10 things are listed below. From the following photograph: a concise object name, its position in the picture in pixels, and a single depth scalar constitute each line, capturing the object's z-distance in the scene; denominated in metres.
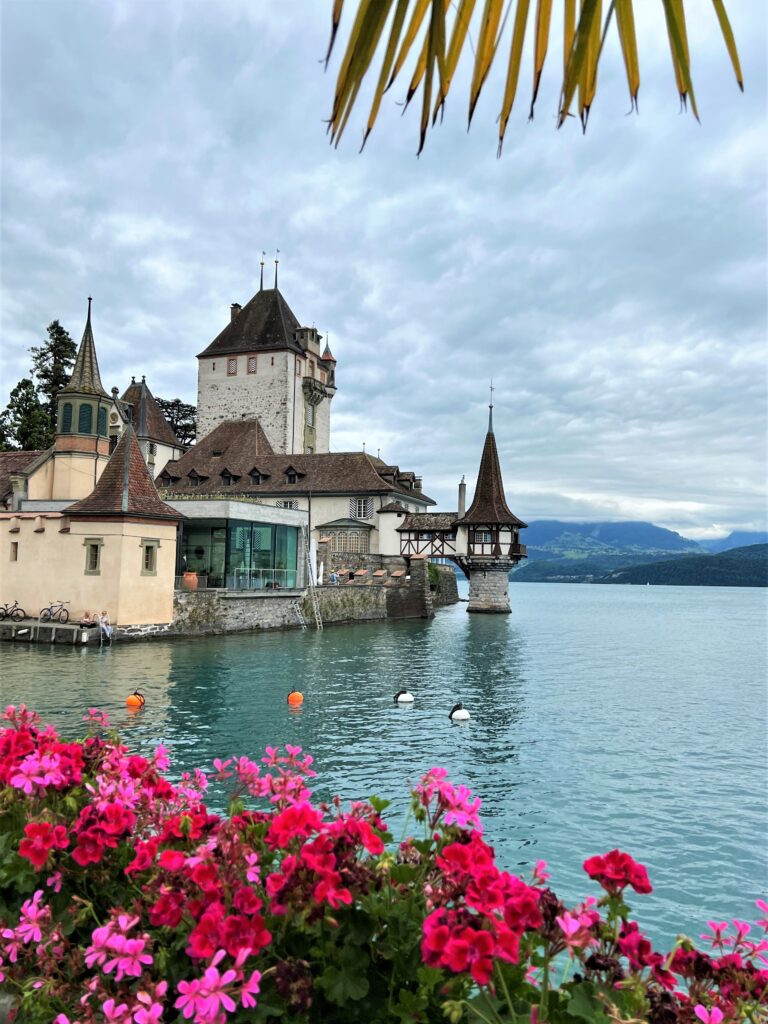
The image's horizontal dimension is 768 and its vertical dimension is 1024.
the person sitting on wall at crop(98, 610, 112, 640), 30.26
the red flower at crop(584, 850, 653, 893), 2.61
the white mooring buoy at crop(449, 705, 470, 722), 17.72
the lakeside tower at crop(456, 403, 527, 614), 57.91
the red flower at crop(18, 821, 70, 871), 3.15
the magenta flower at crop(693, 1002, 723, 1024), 2.24
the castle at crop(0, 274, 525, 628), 32.12
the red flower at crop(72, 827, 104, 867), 3.19
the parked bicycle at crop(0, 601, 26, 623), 32.16
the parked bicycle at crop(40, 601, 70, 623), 31.15
